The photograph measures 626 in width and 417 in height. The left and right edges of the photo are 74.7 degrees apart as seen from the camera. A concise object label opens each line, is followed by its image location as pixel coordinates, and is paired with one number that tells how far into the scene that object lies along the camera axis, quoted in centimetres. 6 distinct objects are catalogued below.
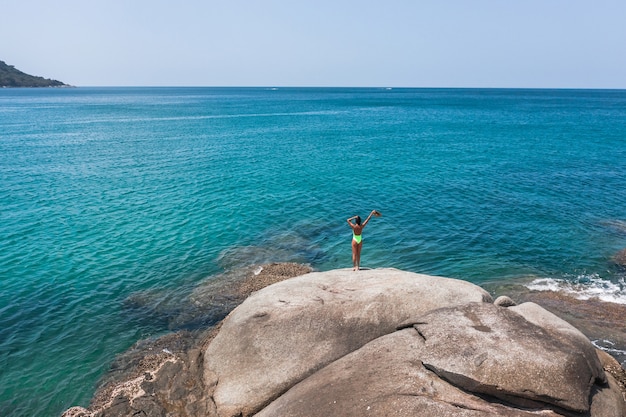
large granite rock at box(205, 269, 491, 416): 1573
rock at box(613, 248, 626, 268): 3047
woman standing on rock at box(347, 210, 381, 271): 2314
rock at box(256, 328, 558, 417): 1170
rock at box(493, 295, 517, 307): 1759
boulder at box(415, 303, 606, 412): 1200
